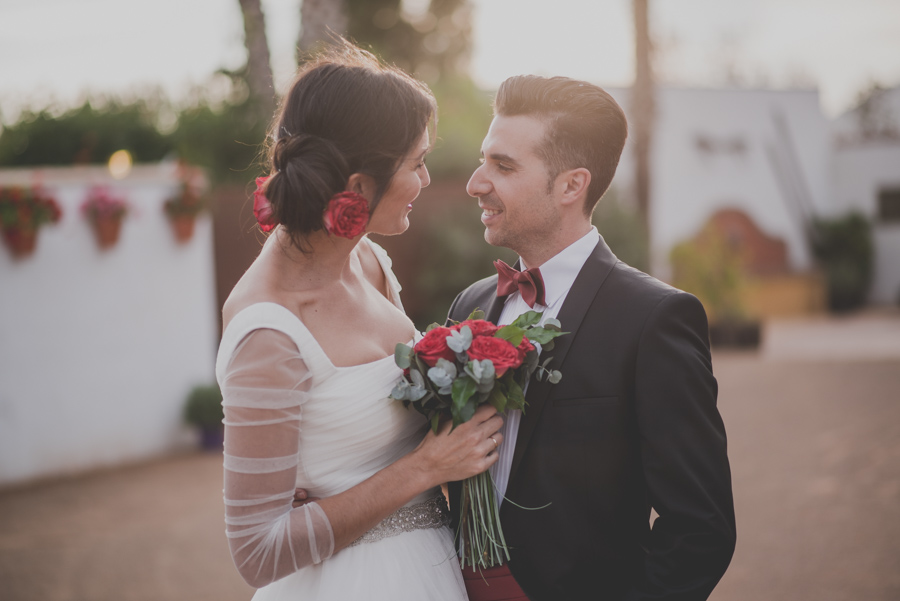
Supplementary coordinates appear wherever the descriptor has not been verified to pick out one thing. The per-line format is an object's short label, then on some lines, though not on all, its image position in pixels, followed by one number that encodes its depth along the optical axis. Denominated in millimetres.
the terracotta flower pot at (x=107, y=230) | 7246
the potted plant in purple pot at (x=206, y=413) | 7965
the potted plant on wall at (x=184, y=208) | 7762
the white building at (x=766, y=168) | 18953
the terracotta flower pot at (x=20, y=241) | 6719
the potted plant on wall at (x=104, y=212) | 7177
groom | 2020
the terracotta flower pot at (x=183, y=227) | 7855
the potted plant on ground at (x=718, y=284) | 14039
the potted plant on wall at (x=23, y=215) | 6617
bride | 1967
